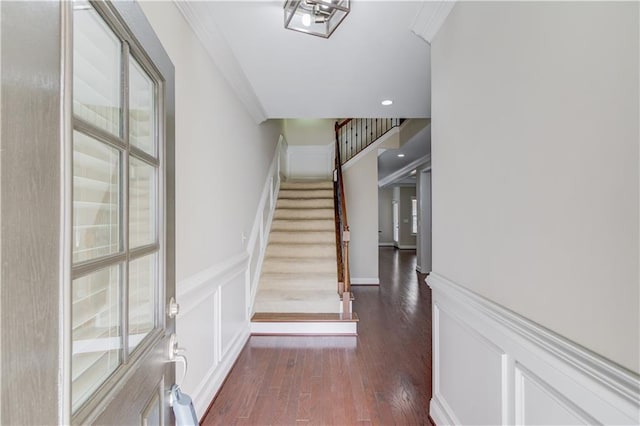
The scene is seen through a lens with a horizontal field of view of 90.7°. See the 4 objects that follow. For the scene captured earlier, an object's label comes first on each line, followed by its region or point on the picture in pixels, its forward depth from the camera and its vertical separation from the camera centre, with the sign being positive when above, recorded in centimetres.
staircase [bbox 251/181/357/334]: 346 -78
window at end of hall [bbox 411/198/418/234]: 1218 -1
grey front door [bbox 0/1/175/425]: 45 +0
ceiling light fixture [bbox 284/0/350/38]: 165 +111
